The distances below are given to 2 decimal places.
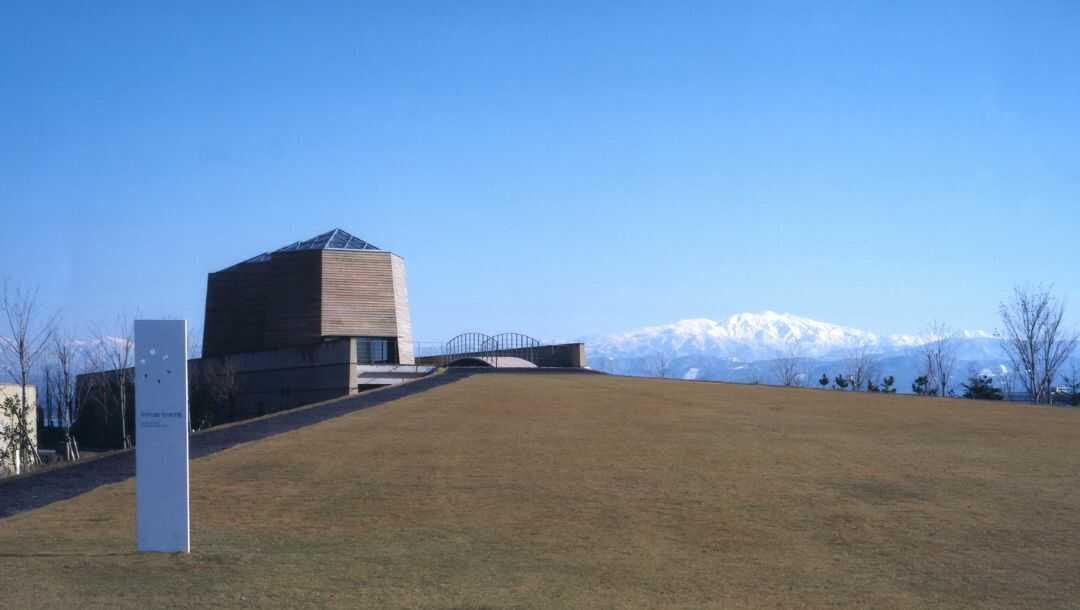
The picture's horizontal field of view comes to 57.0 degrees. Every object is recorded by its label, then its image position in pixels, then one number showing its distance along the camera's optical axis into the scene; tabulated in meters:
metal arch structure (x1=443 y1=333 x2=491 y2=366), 64.50
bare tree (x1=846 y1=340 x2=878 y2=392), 55.19
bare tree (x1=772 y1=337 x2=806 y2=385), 73.65
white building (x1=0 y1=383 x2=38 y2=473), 31.28
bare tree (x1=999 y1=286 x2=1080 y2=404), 50.53
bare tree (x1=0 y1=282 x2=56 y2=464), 31.55
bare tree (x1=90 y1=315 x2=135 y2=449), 48.94
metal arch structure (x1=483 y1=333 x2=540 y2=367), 58.03
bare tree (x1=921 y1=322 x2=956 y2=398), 64.32
